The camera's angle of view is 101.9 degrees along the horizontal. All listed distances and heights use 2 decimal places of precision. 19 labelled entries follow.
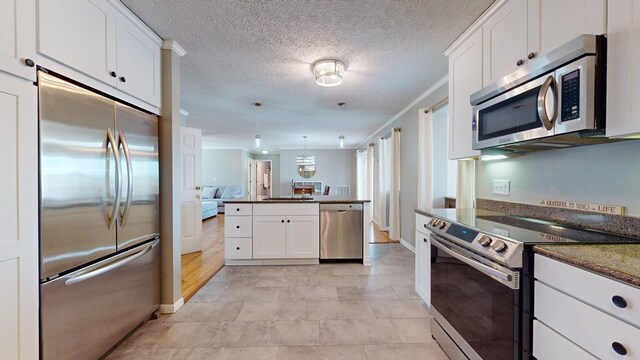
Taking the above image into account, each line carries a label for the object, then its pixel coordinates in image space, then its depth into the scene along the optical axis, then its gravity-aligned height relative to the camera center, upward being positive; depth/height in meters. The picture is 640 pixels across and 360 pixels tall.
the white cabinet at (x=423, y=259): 2.14 -0.71
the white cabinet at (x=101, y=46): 1.32 +0.80
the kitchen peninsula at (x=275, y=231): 3.52 -0.74
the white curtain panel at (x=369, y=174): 7.21 +0.08
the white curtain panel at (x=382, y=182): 5.84 -0.12
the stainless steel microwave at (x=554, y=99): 1.09 +0.38
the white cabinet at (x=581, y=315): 0.79 -0.48
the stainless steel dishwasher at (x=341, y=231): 3.59 -0.75
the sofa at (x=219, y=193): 8.48 -0.58
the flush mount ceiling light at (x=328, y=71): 2.57 +1.07
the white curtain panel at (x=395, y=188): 4.88 -0.21
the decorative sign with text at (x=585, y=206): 1.30 -0.16
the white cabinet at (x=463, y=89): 1.95 +0.71
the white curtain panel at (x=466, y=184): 2.48 -0.07
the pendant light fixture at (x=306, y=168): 4.79 +0.16
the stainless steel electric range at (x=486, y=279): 1.14 -0.54
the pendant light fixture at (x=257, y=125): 4.14 +1.14
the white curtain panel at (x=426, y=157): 3.61 +0.28
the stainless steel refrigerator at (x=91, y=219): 1.31 -0.26
